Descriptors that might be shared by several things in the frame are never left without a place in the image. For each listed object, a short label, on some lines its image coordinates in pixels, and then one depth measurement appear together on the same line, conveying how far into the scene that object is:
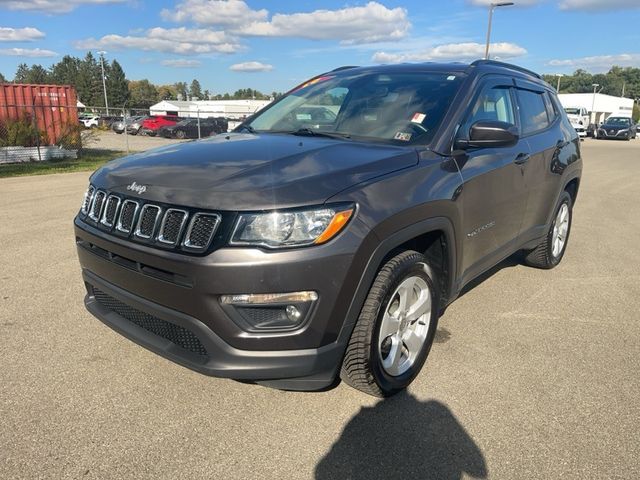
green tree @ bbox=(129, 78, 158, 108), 118.86
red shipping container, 16.86
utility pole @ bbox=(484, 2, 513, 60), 26.86
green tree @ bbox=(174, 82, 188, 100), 155.38
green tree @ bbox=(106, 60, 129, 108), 116.72
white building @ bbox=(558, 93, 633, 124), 65.75
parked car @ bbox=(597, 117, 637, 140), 38.75
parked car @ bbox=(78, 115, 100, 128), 43.58
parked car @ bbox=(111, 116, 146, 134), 39.97
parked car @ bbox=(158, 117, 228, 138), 32.12
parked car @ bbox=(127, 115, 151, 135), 38.81
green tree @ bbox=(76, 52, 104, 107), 117.56
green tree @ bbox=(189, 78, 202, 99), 176.02
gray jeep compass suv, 2.38
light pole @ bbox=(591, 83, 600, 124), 64.69
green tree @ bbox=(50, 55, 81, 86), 132.50
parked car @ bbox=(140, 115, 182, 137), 37.12
